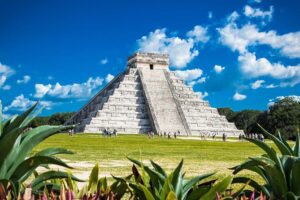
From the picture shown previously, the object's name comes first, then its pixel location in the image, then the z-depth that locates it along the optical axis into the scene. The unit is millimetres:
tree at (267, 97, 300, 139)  70488
